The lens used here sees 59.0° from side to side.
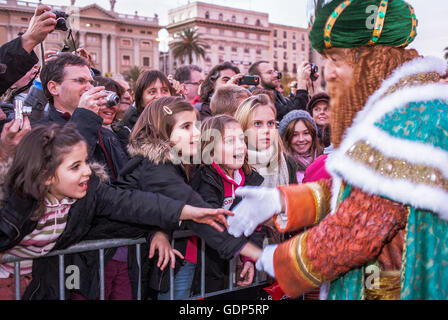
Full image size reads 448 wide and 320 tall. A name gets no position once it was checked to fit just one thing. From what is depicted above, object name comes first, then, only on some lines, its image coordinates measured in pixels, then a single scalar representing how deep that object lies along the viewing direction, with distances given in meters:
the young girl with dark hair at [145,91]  3.88
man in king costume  1.37
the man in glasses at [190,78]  6.07
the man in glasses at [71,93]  3.08
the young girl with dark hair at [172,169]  2.25
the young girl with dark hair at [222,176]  2.62
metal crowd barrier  2.03
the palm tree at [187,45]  54.94
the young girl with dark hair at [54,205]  1.95
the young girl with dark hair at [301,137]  4.12
